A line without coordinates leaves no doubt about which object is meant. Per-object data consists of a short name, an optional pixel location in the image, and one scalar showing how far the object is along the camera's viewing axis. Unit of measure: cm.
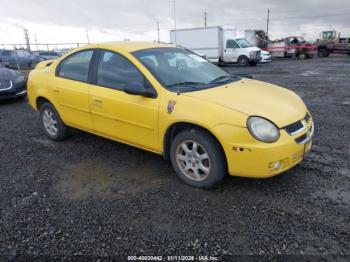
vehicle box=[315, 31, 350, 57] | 2956
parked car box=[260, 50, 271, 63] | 2486
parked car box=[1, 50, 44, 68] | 2183
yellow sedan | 312
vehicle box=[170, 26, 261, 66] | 2230
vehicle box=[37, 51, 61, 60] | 2819
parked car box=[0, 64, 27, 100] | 845
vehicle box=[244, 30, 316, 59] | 3041
